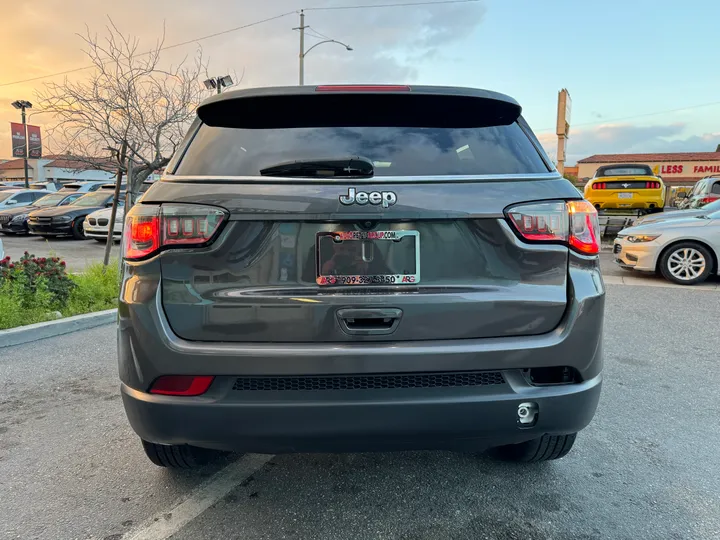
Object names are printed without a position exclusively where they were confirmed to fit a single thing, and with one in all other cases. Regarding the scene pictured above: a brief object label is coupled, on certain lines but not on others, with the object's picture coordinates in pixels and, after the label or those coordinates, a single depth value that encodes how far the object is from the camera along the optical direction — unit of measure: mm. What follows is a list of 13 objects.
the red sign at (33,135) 43631
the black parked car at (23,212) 16500
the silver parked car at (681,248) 7910
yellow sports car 13664
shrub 5562
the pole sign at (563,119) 18641
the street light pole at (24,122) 32294
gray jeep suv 1806
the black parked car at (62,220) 14875
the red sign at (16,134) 46688
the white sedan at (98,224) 13945
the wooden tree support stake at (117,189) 7027
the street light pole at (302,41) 23141
